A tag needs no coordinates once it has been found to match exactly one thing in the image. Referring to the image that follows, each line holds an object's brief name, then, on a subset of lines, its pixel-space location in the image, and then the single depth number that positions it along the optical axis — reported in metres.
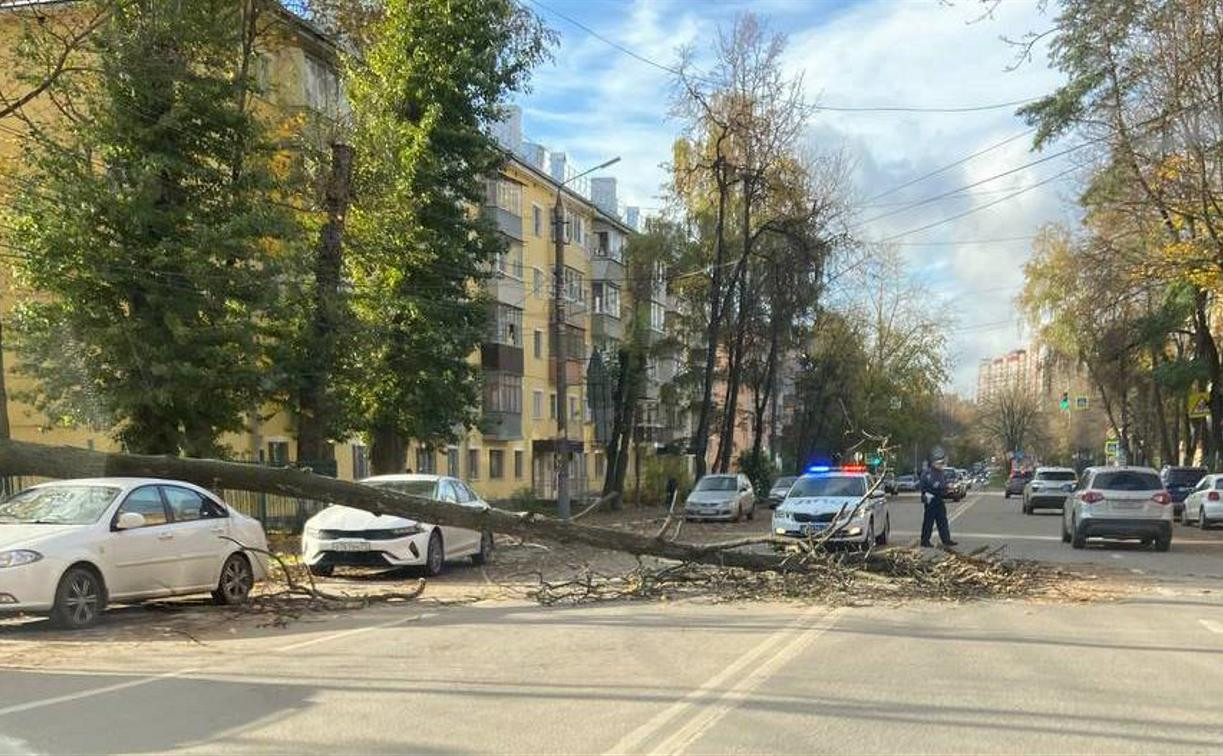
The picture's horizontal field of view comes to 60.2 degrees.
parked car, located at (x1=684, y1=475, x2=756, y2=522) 32.78
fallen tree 13.55
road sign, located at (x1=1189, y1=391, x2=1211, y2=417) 39.09
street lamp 31.03
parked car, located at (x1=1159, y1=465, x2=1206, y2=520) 35.66
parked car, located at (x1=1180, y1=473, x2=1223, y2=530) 28.59
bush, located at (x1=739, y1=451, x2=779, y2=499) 50.88
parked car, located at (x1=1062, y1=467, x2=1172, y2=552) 20.09
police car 18.55
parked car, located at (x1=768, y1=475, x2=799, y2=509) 37.38
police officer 19.89
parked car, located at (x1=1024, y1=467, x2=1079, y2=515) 36.31
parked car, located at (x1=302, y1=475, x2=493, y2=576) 15.05
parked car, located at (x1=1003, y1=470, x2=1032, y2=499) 59.25
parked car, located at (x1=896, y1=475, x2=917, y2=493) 77.25
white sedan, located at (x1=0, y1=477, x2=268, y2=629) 10.09
